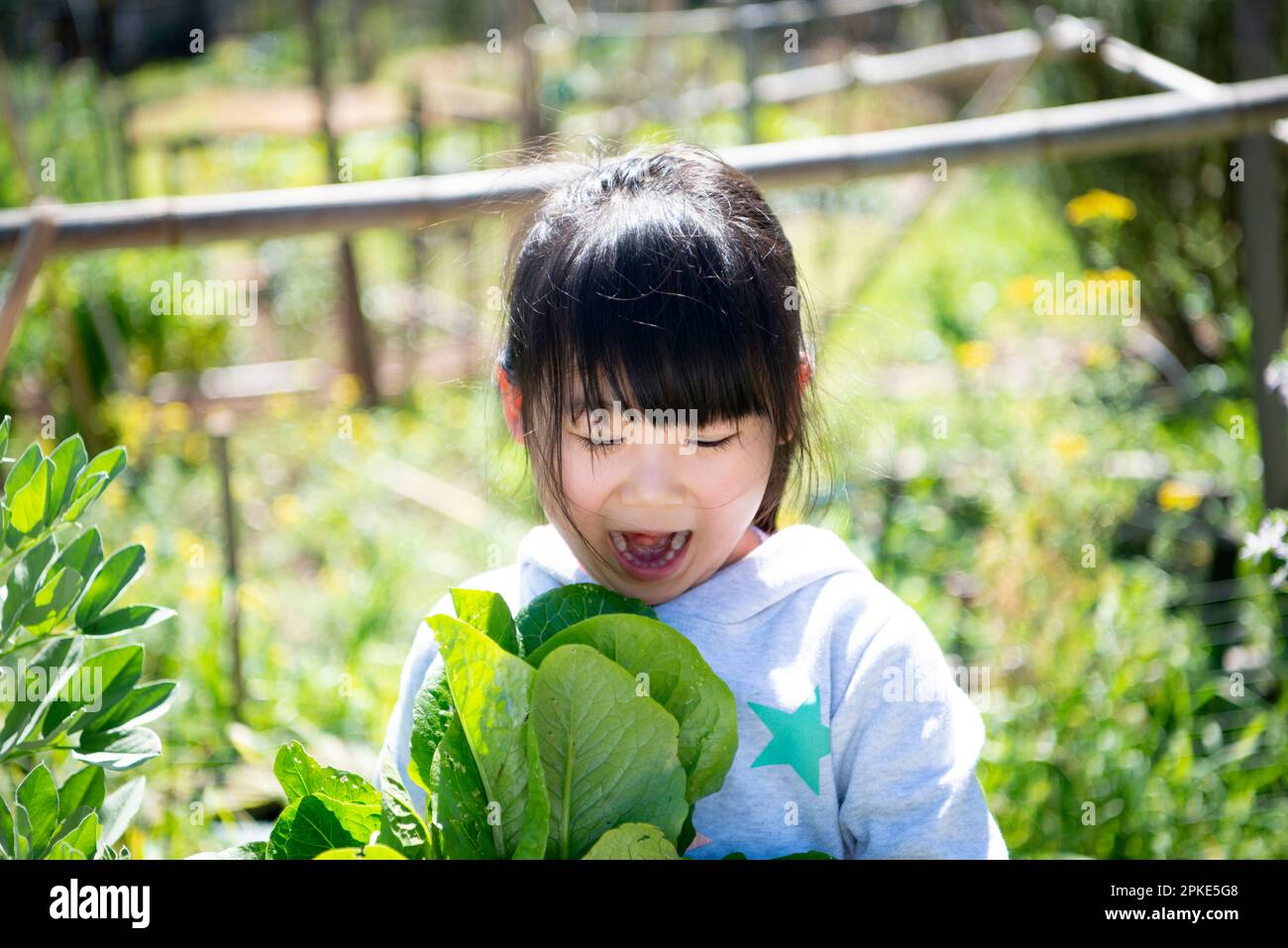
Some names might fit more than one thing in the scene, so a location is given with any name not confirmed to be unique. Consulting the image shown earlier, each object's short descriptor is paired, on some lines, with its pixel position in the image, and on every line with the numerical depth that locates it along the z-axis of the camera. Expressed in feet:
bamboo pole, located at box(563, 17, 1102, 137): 11.38
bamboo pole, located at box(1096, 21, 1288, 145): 7.86
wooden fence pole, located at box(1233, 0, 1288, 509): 8.25
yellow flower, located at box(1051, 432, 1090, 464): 9.04
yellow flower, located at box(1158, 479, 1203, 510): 8.91
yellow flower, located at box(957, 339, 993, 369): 10.57
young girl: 3.33
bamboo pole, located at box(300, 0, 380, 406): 14.74
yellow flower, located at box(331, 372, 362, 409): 15.29
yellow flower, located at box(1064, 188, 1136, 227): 10.41
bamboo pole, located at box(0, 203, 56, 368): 5.14
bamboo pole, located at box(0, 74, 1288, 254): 6.09
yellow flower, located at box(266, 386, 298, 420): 15.21
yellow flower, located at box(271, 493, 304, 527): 11.66
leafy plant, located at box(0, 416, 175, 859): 2.90
